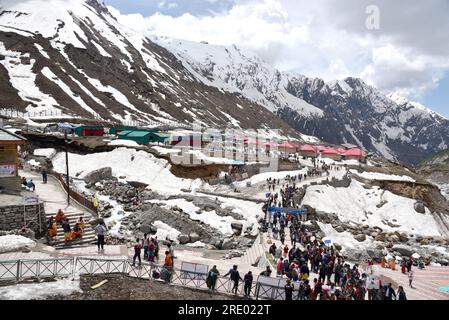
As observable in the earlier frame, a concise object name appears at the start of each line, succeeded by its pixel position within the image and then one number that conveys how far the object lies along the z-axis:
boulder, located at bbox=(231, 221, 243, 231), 29.97
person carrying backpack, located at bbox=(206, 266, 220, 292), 15.84
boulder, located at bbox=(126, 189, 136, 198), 36.15
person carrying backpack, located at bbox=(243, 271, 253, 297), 15.66
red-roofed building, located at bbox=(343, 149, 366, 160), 84.94
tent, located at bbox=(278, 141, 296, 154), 85.62
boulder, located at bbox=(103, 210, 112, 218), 29.74
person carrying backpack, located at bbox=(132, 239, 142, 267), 18.35
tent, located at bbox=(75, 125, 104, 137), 72.56
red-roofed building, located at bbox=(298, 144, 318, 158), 85.78
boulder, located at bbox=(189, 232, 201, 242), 26.94
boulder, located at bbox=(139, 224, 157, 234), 26.98
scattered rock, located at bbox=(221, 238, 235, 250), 26.24
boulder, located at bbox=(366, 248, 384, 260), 29.38
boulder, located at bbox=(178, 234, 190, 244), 26.39
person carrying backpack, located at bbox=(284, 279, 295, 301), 15.22
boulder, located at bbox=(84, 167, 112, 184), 40.84
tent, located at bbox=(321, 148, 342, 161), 85.62
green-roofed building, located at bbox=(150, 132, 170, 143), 67.06
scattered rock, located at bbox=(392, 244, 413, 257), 31.31
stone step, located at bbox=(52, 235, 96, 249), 22.08
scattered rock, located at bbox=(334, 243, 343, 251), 30.20
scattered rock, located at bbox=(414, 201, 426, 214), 49.76
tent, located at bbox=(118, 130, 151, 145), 65.12
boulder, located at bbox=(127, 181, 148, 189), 41.09
